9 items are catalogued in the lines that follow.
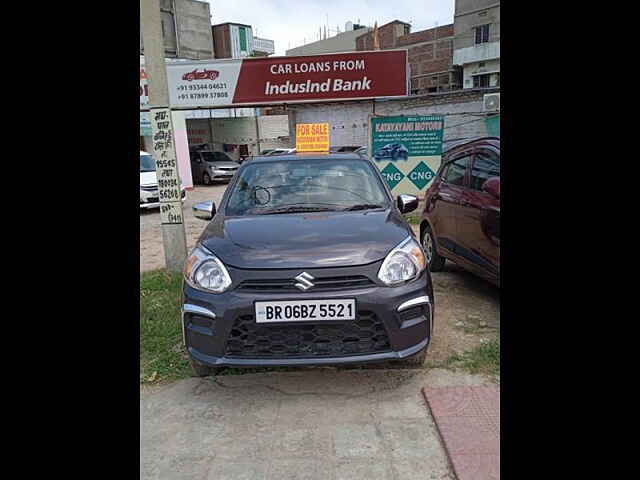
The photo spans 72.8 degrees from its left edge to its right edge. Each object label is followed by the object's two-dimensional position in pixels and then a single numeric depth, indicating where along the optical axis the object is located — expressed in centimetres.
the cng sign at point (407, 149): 895
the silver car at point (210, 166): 1833
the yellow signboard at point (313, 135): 963
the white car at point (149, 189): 1177
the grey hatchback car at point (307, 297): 253
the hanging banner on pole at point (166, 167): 499
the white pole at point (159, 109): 493
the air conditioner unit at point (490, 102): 992
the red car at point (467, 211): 399
